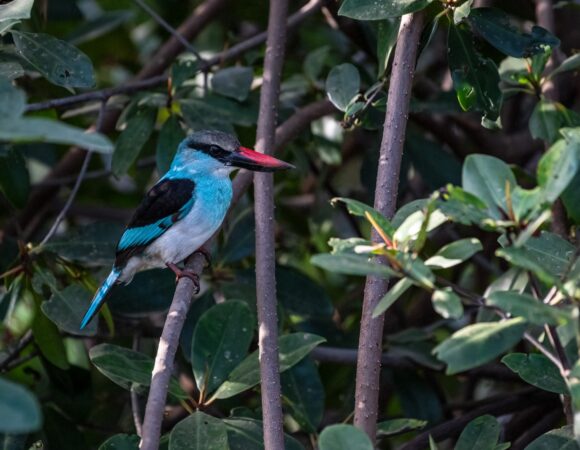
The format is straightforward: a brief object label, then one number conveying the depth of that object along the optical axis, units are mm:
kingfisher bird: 6074
